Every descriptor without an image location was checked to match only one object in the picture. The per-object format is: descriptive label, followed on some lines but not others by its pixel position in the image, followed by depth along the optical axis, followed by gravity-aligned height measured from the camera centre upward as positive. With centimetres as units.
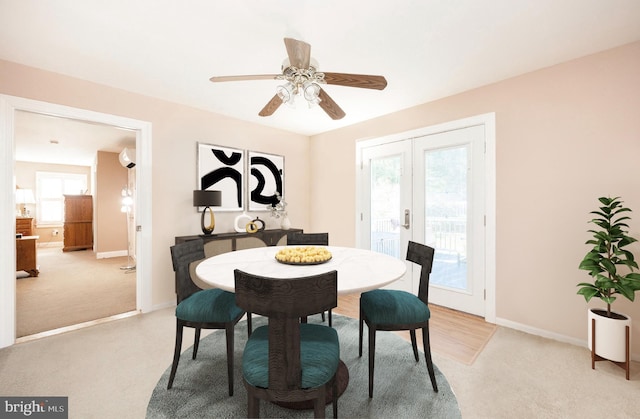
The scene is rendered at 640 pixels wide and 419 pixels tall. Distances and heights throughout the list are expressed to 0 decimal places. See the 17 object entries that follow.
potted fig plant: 185 -59
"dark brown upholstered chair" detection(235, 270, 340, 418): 107 -54
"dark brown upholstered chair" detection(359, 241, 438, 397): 166 -67
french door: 291 +4
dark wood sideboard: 325 -36
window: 769 +59
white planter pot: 187 -93
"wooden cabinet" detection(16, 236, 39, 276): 430 -73
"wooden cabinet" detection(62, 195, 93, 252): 697 -32
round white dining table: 138 -37
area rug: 151 -117
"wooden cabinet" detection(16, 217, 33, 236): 613 -35
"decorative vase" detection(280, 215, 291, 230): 406 -22
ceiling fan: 159 +90
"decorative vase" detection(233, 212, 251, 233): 371 -18
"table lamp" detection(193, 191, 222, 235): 318 +11
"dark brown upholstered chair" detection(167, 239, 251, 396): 166 -64
